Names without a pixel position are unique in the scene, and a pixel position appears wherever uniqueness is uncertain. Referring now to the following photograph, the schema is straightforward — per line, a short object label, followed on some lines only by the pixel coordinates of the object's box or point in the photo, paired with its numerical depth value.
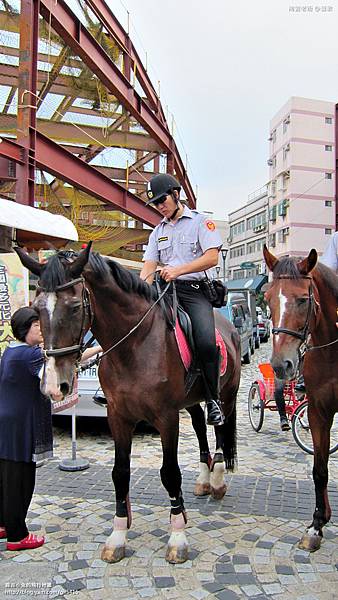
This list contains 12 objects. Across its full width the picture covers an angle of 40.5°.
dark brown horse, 3.17
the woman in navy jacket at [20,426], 3.85
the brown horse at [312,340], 3.17
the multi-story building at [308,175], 53.56
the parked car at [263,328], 29.55
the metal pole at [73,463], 5.88
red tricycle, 6.84
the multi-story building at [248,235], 66.56
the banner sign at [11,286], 6.23
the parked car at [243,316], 16.06
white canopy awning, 6.37
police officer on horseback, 4.12
